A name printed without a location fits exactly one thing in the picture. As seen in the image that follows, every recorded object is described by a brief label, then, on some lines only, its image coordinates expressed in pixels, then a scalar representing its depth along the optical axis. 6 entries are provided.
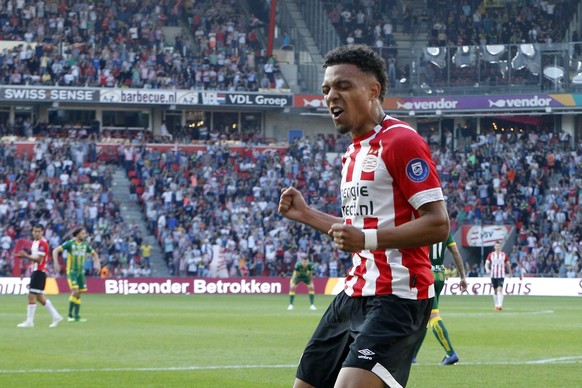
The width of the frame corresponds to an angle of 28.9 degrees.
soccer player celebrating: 6.32
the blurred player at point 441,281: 15.26
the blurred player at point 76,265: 27.06
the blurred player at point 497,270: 33.41
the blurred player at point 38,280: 24.97
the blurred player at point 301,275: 34.00
